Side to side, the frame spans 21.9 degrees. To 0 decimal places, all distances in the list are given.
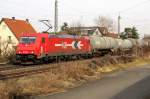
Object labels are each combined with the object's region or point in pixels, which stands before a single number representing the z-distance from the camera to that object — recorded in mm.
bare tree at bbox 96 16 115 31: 122125
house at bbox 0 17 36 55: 81331
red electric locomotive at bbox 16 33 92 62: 34938
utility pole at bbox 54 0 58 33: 37597
